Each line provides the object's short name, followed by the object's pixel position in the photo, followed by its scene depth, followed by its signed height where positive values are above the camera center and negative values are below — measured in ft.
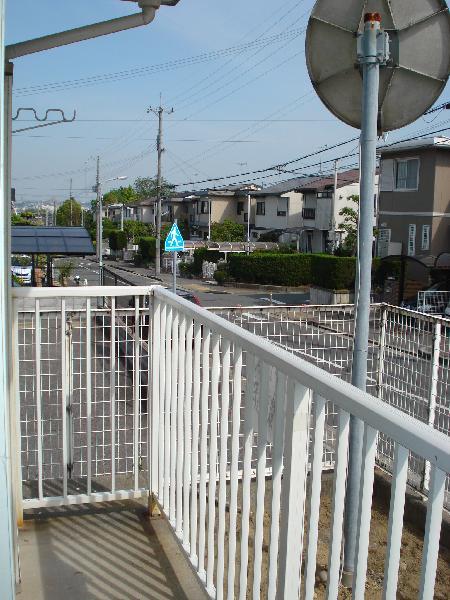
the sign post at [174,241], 39.14 -0.11
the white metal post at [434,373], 11.49 -2.37
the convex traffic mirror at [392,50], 8.29 +2.64
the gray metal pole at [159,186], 106.52 +9.00
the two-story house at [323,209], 115.14 +6.49
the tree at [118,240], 169.07 -0.51
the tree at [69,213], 217.97 +8.58
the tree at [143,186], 294.46 +25.13
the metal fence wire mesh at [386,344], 11.73 -2.04
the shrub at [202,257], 113.50 -3.12
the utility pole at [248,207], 147.64 +8.43
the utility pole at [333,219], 108.27 +4.31
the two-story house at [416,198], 70.03 +5.54
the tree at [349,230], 88.69 +1.95
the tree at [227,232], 151.02 +2.07
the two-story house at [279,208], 140.87 +7.96
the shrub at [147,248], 133.90 -2.09
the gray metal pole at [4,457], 3.96 -1.43
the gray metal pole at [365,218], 8.13 +0.36
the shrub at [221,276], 100.48 -5.88
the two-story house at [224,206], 163.43 +9.21
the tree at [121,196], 277.23 +19.31
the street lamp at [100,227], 99.59 +1.61
